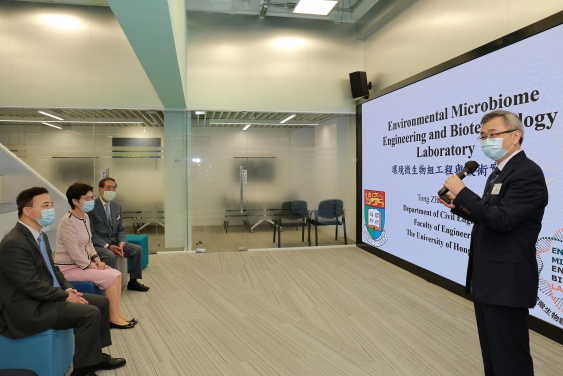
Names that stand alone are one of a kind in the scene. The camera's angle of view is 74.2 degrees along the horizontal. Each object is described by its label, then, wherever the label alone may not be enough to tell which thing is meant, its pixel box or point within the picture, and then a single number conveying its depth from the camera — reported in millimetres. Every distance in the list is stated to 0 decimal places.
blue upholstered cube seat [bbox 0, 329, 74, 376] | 2373
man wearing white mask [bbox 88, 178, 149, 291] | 4414
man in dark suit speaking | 1887
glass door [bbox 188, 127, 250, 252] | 7172
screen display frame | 3388
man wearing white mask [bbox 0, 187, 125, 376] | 2340
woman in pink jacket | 3455
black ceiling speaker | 7074
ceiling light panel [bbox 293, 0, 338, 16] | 5820
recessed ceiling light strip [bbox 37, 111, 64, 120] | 6594
